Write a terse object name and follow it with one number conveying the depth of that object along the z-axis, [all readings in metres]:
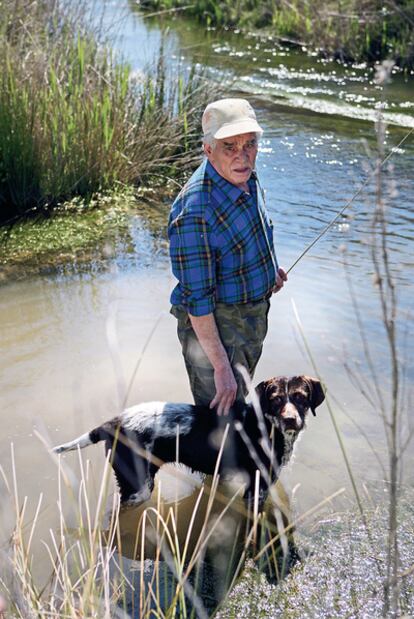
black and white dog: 3.58
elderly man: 3.36
